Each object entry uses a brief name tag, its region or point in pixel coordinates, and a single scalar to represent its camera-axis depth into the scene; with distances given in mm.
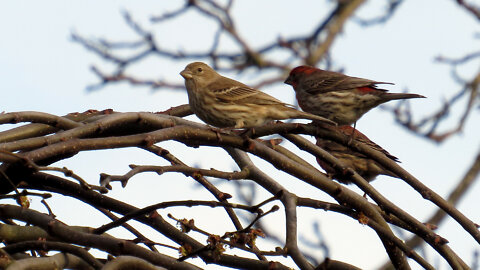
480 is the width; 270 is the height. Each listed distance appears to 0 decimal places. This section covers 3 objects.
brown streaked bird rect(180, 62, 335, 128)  12375
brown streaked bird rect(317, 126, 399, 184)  16531
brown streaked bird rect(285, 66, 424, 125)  14070
